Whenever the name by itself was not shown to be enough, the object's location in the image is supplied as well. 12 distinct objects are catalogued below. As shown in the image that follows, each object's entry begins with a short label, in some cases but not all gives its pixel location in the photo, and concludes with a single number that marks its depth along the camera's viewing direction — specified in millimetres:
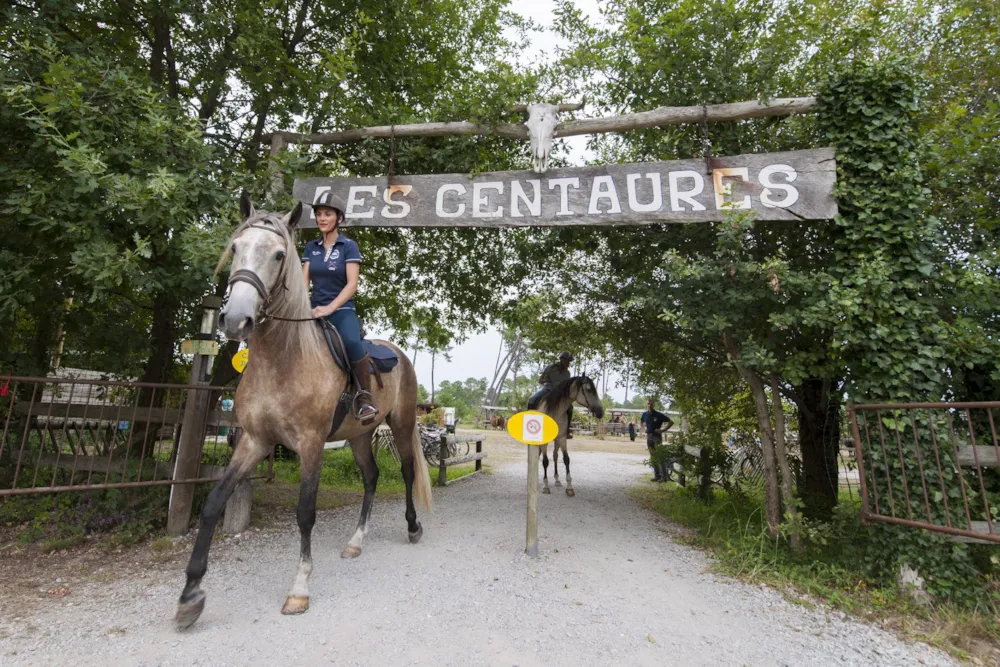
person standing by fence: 12266
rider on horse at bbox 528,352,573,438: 9492
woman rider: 4473
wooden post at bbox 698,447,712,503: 8305
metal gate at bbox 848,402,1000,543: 4020
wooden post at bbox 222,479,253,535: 5688
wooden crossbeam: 5426
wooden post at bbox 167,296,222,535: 5434
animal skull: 5918
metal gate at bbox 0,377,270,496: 5578
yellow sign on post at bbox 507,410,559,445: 5156
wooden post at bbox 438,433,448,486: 9750
